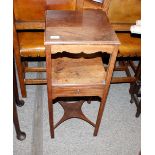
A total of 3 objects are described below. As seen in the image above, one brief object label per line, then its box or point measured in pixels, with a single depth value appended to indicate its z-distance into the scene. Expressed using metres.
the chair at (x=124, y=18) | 1.78
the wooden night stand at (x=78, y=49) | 1.24
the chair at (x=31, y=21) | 1.73
